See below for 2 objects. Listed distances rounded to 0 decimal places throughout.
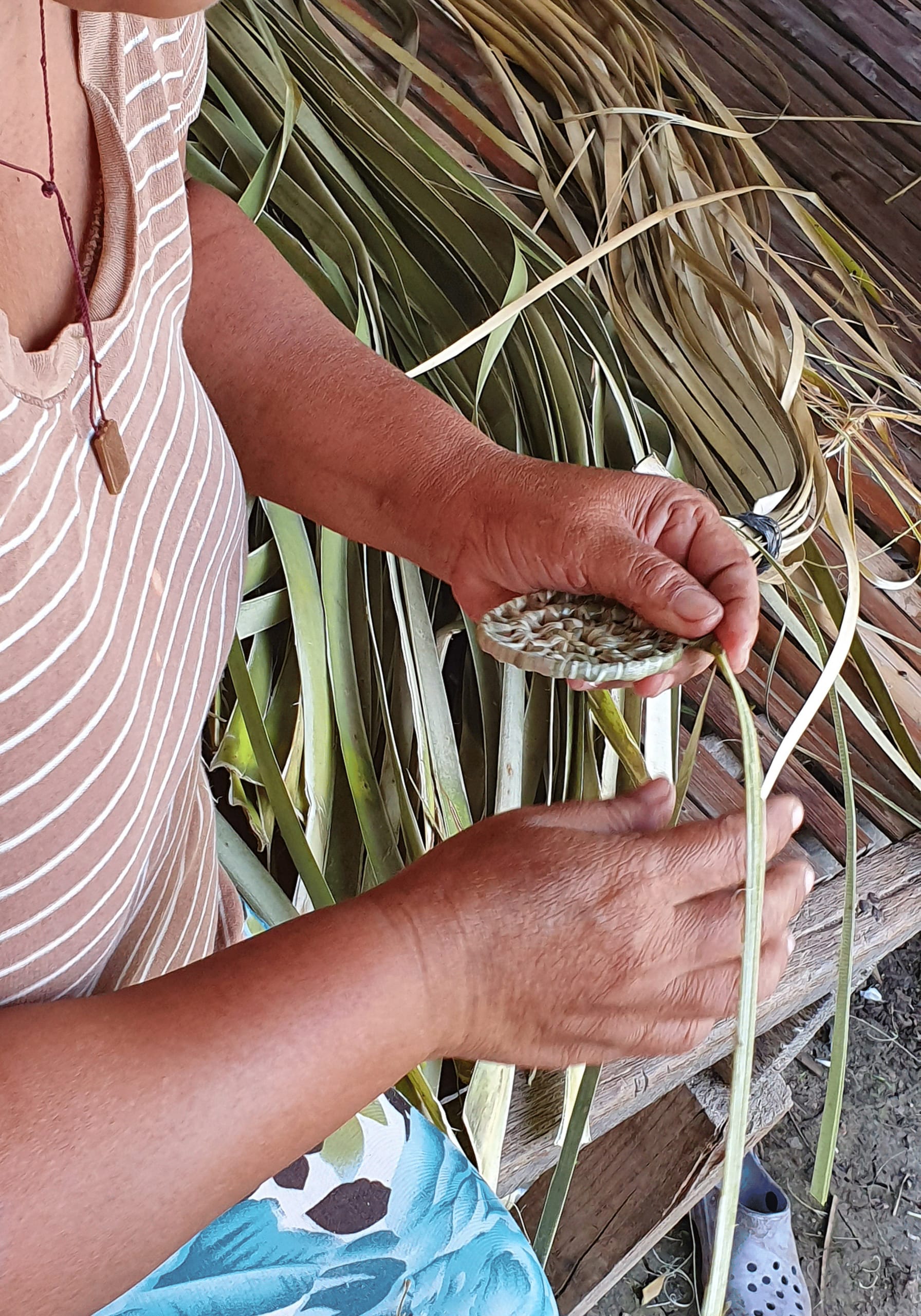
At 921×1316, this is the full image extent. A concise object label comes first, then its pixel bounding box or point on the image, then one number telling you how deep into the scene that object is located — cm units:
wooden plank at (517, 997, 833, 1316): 118
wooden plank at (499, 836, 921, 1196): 100
